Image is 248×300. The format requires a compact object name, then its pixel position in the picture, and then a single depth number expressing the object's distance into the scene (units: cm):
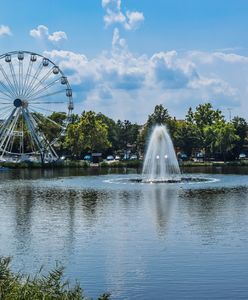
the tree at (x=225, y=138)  13200
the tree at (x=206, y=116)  14462
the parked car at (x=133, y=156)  14469
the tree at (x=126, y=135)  16850
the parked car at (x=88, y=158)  13704
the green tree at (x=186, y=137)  13512
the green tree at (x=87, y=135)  12825
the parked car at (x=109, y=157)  14790
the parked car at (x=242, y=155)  14762
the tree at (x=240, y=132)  13904
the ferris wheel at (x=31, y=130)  10662
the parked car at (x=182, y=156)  13273
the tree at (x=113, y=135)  16562
